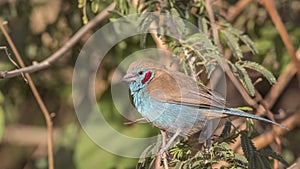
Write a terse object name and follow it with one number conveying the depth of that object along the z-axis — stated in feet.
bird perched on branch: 19.44
